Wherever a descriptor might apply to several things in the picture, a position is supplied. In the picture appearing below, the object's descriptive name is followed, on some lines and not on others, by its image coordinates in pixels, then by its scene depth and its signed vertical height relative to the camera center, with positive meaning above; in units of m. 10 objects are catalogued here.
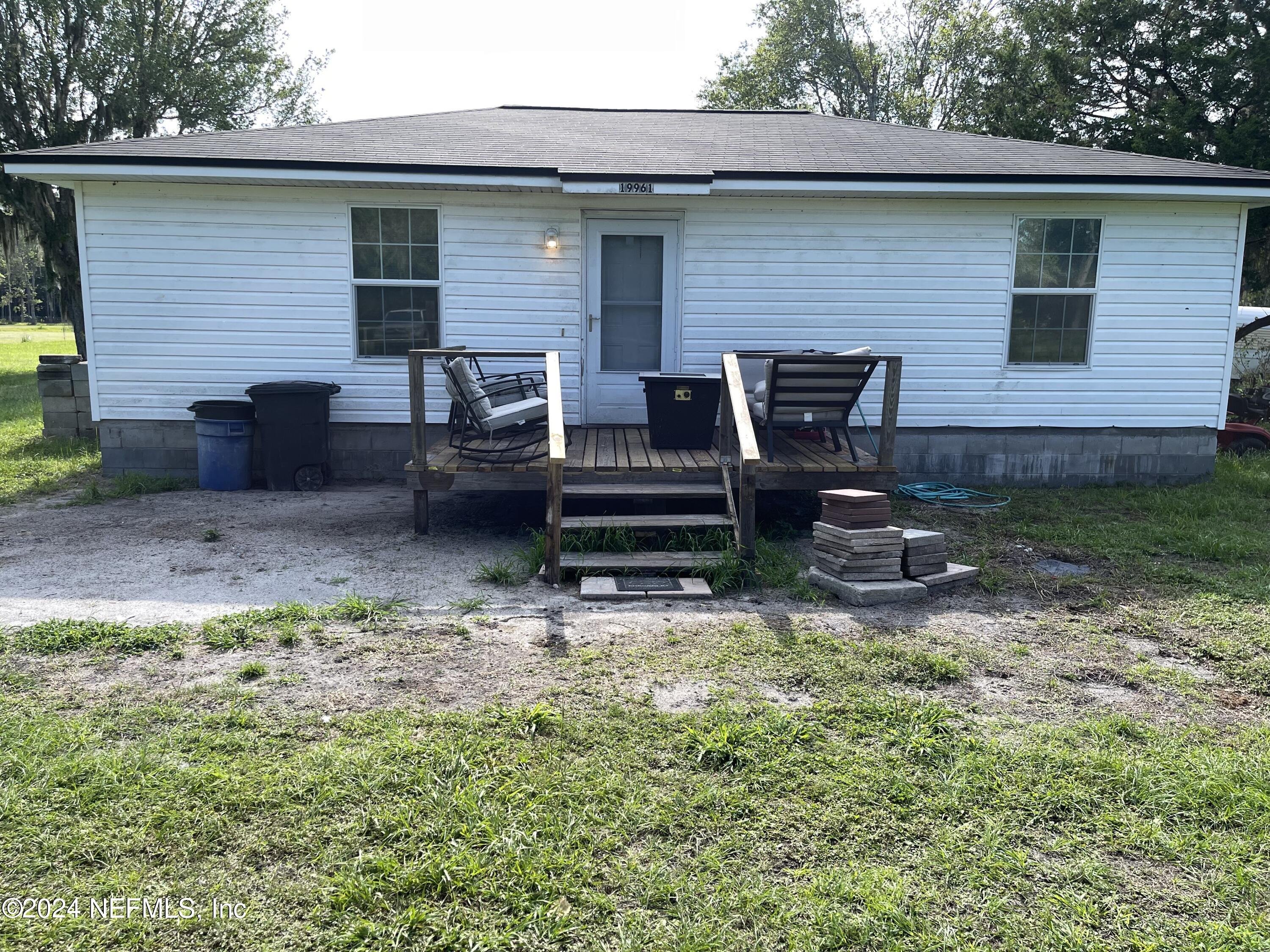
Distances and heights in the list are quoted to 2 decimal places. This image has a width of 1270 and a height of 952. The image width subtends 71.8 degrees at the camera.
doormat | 5.32 -1.52
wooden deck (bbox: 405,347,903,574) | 6.09 -0.99
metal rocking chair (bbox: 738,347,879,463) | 6.57 -0.39
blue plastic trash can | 7.96 -1.04
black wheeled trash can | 7.84 -0.93
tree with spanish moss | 16.27 +5.26
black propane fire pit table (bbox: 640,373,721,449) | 7.11 -0.59
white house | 8.16 +0.47
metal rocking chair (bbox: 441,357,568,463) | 6.72 -0.65
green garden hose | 8.04 -1.43
